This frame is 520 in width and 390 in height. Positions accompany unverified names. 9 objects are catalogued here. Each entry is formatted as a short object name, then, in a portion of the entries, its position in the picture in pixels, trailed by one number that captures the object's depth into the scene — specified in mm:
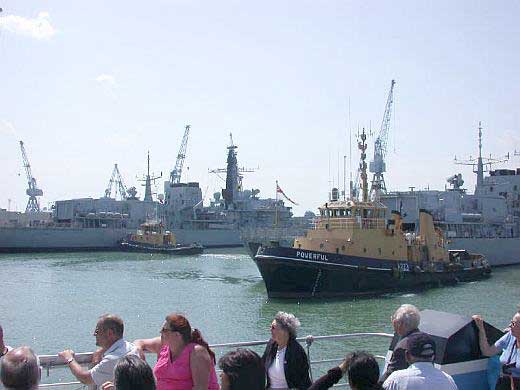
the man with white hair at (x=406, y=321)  5066
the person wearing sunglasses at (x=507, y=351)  5483
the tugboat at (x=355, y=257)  28266
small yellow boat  73562
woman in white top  4941
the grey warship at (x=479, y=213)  56781
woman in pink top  4418
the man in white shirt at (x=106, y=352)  4410
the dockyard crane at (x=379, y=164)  78781
